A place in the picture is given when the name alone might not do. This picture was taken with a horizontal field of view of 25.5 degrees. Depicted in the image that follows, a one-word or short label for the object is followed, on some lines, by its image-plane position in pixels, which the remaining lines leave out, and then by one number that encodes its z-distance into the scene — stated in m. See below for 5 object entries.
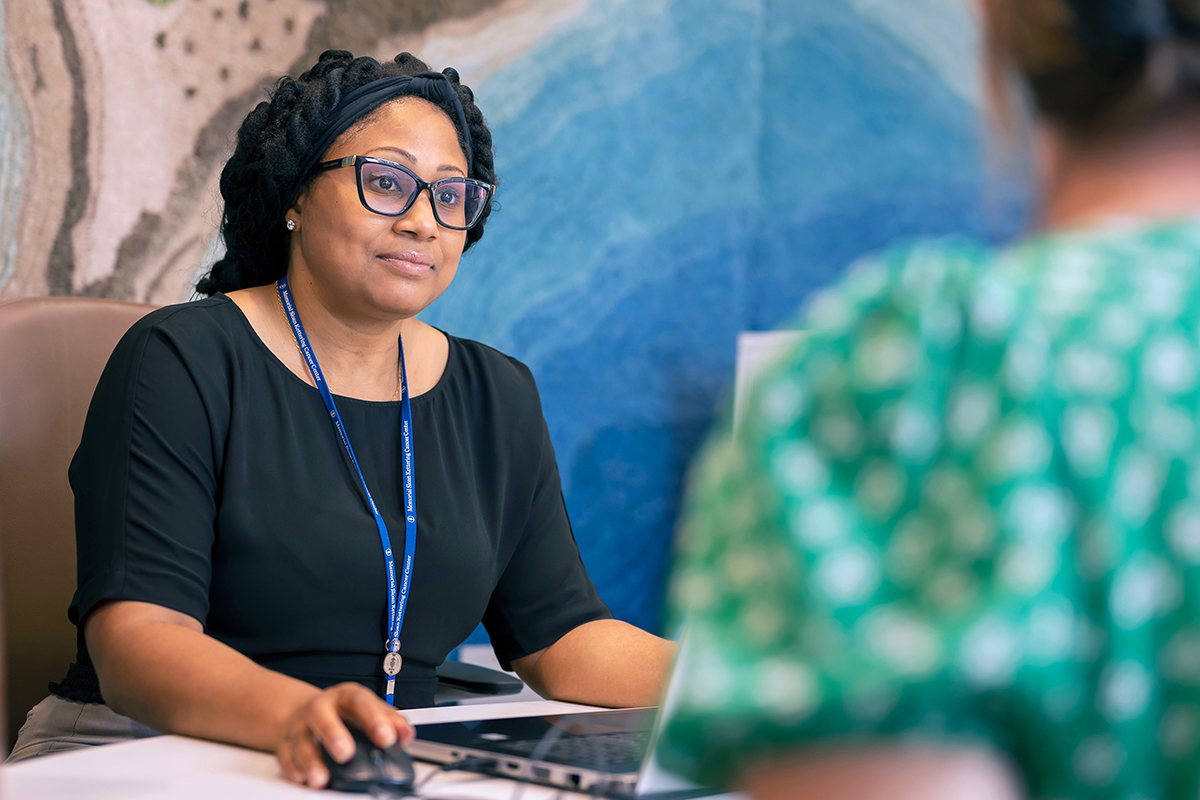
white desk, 1.76
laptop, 1.76
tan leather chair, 2.16
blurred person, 0.86
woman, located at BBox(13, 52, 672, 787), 2.00
